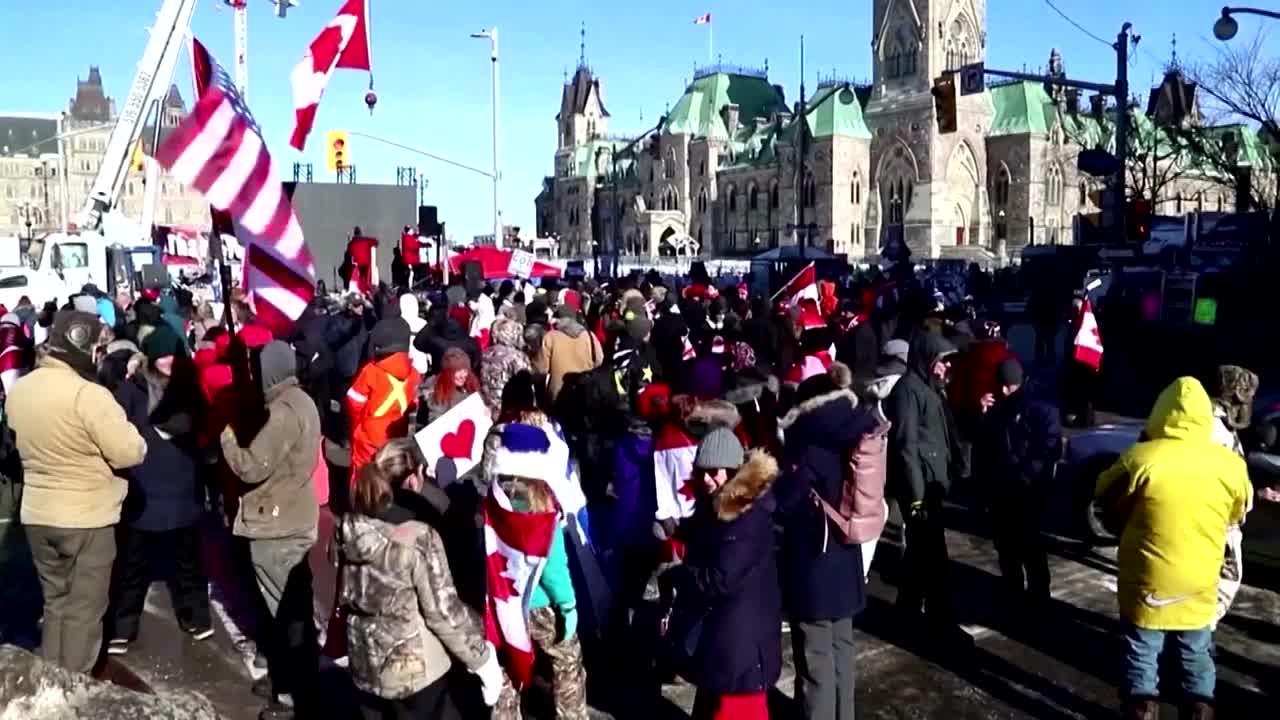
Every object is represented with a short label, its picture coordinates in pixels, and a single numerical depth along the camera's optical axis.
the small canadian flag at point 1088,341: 12.88
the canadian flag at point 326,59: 11.15
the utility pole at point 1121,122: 20.48
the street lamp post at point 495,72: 28.47
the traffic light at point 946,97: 24.72
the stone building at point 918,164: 76.31
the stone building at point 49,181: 122.69
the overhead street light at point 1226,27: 19.06
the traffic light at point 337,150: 24.88
